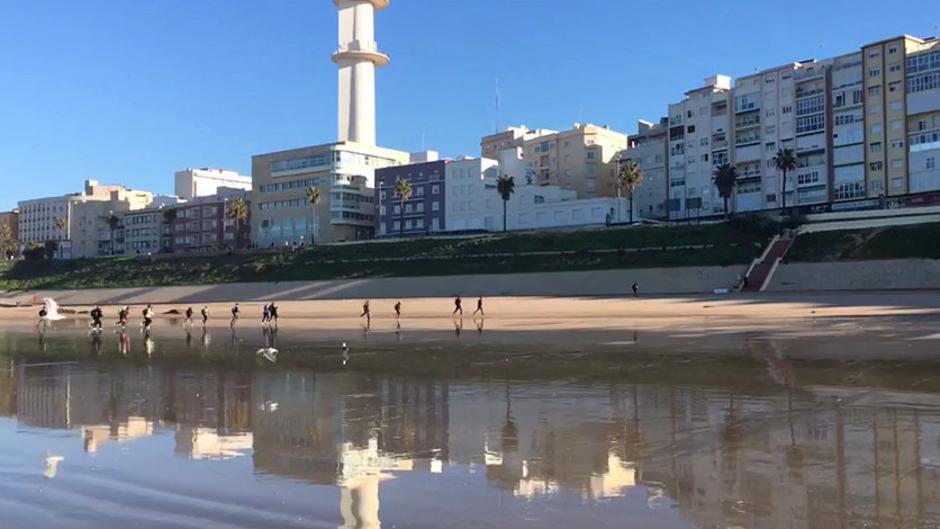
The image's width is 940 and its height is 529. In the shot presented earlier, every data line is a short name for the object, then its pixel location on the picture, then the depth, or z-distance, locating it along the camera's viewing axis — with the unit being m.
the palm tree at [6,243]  173.62
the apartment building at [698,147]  104.69
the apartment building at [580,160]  123.12
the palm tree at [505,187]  105.75
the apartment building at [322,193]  123.88
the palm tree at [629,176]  101.62
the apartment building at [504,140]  141.00
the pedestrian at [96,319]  42.75
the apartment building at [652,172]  113.38
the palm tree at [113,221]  162.25
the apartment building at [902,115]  86.75
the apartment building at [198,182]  194.38
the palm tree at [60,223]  169.00
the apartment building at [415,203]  117.62
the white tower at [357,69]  133.88
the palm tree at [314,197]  120.31
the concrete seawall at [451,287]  68.75
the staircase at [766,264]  64.19
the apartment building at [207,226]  149.00
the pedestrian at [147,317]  42.91
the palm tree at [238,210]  133.12
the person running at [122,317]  46.56
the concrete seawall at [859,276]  59.81
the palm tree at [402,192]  116.75
